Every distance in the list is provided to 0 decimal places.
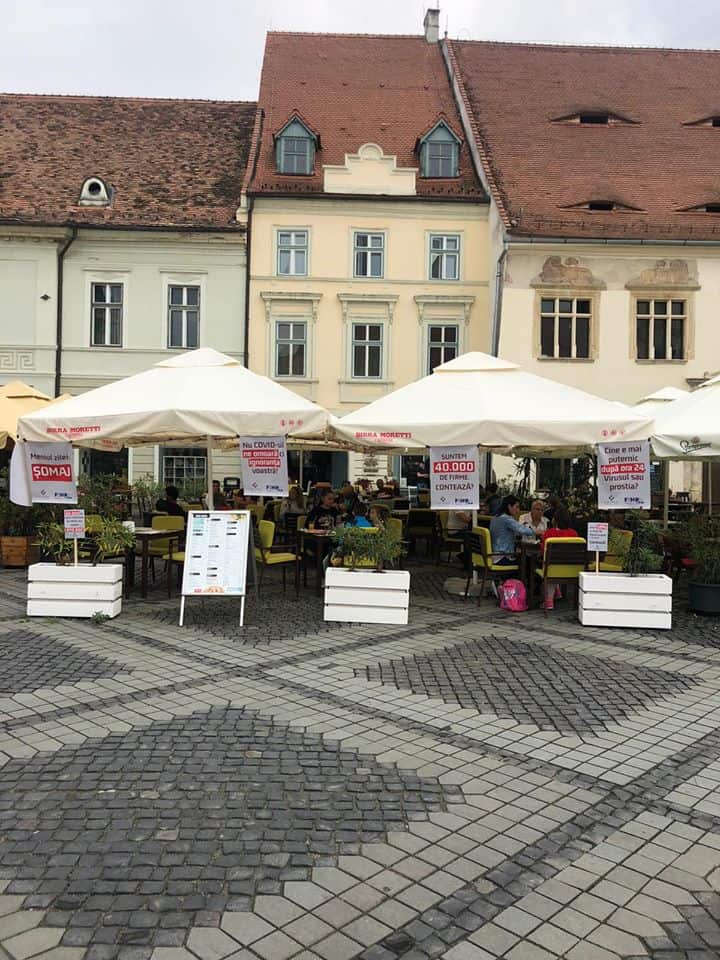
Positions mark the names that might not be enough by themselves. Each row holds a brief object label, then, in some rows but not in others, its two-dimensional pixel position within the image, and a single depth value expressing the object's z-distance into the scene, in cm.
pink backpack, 986
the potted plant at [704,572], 961
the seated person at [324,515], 1188
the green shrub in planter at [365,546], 912
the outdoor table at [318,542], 1084
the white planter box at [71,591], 892
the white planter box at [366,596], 895
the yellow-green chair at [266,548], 1083
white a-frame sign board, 862
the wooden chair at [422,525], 1606
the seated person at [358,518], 1055
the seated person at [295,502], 1617
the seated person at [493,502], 1541
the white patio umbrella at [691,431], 919
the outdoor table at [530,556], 1005
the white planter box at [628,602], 894
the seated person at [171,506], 1316
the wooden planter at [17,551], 1323
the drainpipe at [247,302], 2422
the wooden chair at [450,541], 1364
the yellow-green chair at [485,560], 1012
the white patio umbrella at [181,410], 884
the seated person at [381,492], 1874
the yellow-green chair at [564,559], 956
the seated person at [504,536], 1018
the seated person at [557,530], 987
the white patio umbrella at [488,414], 896
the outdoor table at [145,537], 1031
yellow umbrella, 1322
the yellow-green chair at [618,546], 946
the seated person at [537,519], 1131
